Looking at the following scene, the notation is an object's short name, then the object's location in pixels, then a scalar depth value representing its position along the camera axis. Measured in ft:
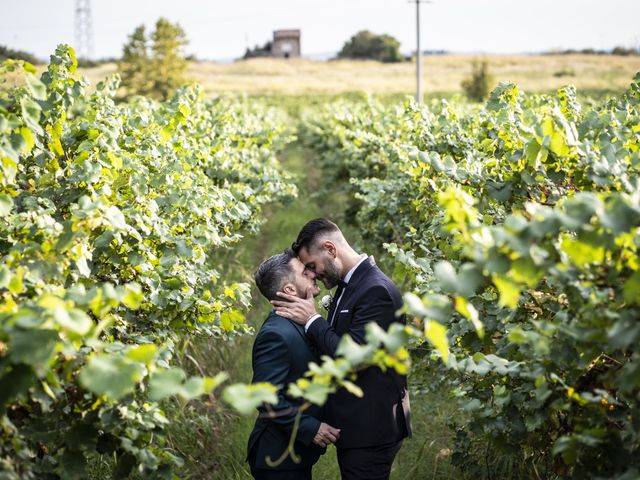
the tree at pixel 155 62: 176.55
